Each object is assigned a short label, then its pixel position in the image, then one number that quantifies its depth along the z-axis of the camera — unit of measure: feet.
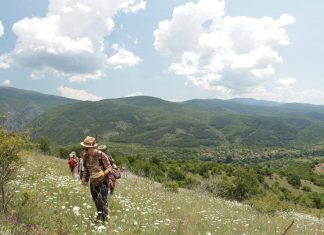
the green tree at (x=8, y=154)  26.22
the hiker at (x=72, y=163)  63.21
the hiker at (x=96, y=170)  28.30
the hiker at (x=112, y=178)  33.25
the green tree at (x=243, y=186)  107.14
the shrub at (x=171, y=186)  67.67
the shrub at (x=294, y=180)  178.21
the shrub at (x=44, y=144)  140.87
